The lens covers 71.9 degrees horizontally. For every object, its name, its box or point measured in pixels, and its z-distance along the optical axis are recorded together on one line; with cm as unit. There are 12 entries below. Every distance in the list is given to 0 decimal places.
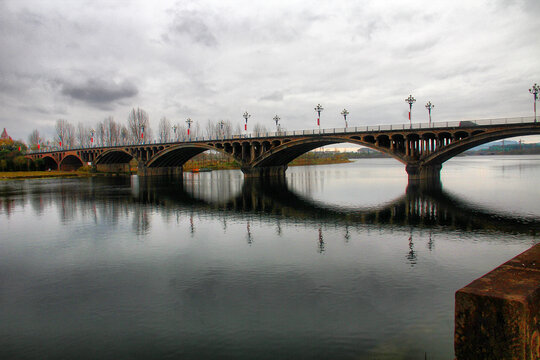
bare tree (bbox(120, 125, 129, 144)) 14675
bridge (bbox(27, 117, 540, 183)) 5722
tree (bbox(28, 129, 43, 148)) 18725
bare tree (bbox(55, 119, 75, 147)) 15925
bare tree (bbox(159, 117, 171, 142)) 14862
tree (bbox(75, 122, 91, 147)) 16050
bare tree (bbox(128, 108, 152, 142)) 13638
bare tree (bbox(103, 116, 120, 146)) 14675
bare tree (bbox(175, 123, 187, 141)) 14938
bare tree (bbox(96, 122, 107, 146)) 15038
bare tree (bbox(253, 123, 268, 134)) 16425
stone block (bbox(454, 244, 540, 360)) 566
